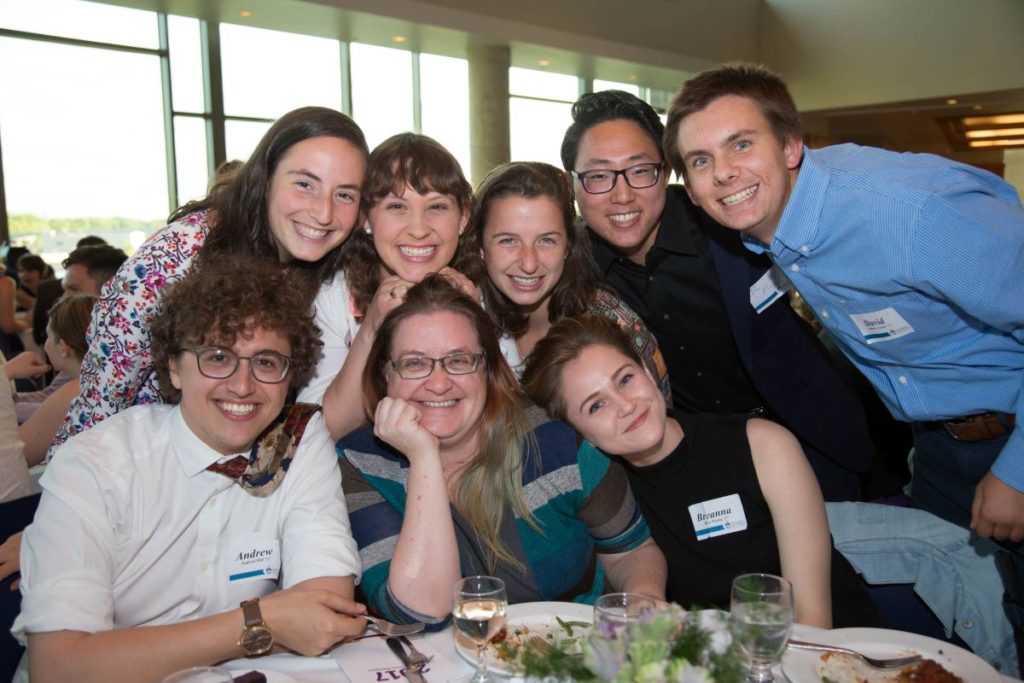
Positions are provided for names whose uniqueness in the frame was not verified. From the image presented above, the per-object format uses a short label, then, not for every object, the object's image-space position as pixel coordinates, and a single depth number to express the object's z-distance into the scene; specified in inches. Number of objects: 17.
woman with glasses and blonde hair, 78.5
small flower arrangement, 37.4
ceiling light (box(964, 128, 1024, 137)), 512.1
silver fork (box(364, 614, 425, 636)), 64.7
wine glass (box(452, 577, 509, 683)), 58.2
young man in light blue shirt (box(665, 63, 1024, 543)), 80.5
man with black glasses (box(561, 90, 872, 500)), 111.5
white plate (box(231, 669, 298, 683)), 58.6
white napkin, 59.5
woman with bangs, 98.1
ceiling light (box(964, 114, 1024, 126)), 511.2
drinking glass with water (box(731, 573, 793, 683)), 53.2
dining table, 59.3
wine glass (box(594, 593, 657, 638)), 42.3
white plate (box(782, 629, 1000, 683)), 56.6
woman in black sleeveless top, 83.7
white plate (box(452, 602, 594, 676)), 65.7
